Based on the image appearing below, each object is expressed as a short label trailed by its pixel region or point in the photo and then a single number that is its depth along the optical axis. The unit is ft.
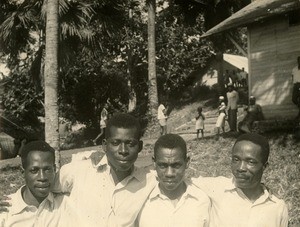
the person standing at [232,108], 47.72
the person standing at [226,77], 94.40
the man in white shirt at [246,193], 10.44
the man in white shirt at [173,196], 10.61
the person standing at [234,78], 91.56
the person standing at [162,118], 60.52
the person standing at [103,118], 63.82
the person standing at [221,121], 48.92
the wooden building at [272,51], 43.52
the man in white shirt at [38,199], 10.41
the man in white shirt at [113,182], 11.17
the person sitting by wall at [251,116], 40.18
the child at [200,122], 50.01
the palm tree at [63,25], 36.68
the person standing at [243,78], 89.76
